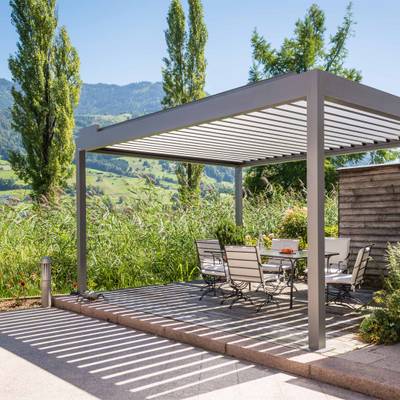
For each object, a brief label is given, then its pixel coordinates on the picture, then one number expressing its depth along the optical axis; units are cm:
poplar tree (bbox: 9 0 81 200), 1595
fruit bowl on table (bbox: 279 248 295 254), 675
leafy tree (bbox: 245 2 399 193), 2545
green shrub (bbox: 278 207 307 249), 1002
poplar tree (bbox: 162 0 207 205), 1998
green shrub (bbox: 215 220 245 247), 957
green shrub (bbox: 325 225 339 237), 969
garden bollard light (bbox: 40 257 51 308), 738
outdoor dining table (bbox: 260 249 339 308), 627
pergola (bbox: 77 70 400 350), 448
